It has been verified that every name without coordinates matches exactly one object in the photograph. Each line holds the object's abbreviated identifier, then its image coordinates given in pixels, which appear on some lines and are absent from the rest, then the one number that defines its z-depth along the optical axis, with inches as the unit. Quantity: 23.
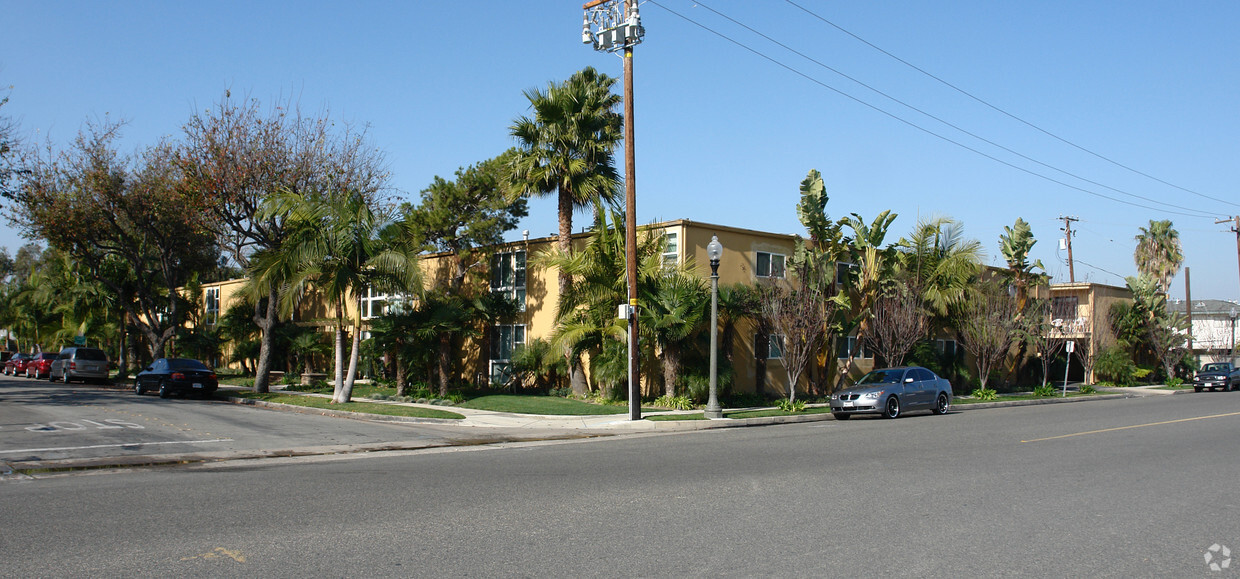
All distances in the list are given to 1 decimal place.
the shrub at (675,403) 935.7
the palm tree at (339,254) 946.7
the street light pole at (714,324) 820.0
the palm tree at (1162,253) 2223.2
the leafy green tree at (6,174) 1060.5
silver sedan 880.3
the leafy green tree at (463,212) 1236.5
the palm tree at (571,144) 973.8
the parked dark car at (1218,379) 1565.0
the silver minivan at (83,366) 1477.6
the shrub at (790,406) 938.7
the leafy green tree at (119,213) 1254.3
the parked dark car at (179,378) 1113.4
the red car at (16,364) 1825.8
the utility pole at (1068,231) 2215.2
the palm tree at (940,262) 1190.3
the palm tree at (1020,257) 1317.7
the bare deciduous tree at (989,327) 1232.2
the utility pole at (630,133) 813.2
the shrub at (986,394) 1218.6
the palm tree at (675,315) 917.2
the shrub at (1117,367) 1626.5
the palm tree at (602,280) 933.8
